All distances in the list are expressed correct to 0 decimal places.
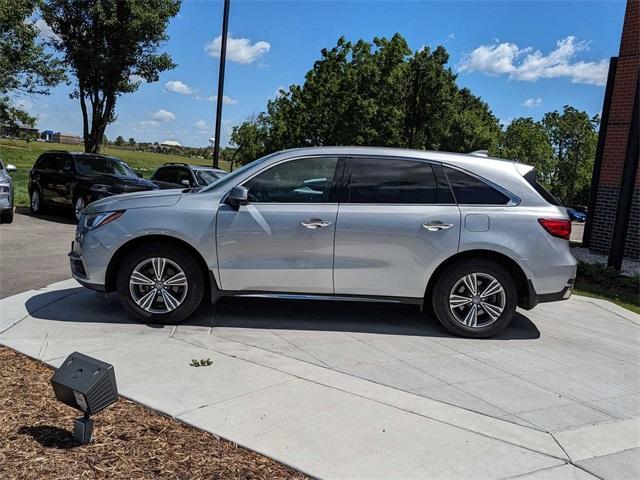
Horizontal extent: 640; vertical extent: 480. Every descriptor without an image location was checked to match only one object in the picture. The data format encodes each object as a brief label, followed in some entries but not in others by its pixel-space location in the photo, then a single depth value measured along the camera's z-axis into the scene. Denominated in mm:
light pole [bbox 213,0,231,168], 15625
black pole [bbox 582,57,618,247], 12759
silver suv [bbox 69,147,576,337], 5316
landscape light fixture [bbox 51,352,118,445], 2945
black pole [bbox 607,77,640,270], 9609
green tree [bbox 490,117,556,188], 46291
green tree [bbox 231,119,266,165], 35000
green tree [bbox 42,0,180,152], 17453
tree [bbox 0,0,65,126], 14945
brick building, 11953
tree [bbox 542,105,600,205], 48406
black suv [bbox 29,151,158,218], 13391
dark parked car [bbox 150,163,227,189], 13500
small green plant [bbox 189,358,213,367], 4355
